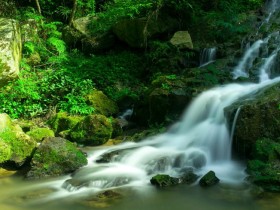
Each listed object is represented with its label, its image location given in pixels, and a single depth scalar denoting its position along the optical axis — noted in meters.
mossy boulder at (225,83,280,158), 6.78
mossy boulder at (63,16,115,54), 13.31
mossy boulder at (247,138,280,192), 5.87
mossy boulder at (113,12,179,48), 12.04
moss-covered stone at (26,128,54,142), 8.44
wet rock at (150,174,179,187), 6.19
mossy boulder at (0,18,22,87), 9.48
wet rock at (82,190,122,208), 5.48
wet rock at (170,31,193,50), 11.12
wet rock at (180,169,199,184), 6.34
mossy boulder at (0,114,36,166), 7.16
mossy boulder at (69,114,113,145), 8.49
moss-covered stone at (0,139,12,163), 7.09
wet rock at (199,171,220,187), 6.15
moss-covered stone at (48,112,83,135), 9.12
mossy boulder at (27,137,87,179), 6.83
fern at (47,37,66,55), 12.89
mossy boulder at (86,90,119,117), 10.30
